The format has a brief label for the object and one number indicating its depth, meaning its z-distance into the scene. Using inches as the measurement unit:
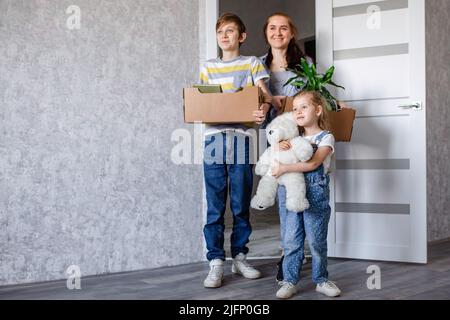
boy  95.4
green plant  91.9
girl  84.0
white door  111.7
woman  99.9
